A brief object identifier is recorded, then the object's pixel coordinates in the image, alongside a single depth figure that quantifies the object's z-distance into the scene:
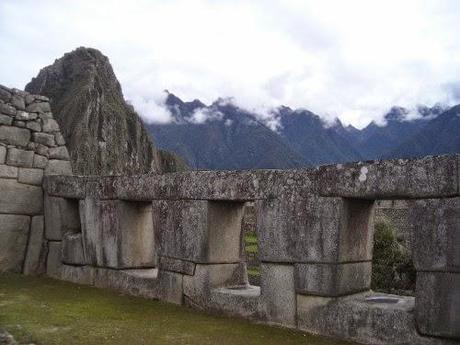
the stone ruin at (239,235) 5.05
